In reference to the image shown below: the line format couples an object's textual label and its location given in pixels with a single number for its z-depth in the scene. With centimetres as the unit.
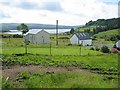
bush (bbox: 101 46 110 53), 1652
